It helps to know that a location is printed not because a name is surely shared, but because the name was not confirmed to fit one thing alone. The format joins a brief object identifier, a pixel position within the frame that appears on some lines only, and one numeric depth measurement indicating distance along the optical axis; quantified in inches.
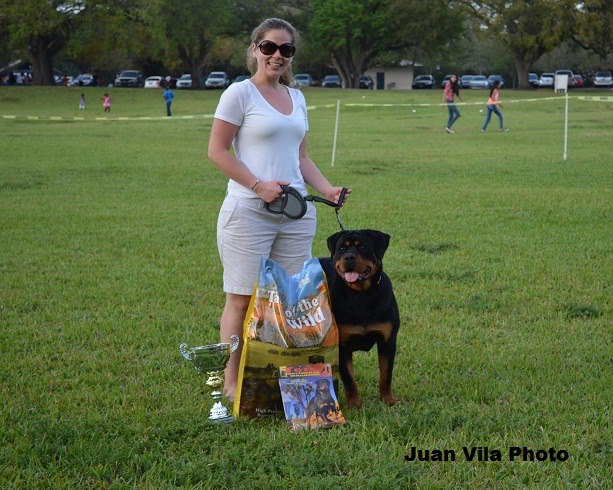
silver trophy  152.6
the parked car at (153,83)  2635.3
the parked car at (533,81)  2709.2
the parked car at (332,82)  2881.4
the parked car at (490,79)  2733.8
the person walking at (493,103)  908.5
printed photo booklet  152.8
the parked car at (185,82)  2699.3
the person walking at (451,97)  954.1
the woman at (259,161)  157.0
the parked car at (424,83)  2893.7
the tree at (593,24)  2202.3
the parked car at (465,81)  2692.2
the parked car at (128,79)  2721.5
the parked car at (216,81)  2619.6
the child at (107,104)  1619.1
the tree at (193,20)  2299.5
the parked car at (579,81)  2669.8
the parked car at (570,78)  2645.2
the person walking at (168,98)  1423.5
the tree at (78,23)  2001.7
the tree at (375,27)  2433.6
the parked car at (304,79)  2872.3
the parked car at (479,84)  2632.9
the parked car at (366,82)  2810.0
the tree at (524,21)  2237.9
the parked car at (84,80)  2859.3
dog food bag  155.3
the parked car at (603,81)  2588.6
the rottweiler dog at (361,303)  155.3
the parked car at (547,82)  2647.6
